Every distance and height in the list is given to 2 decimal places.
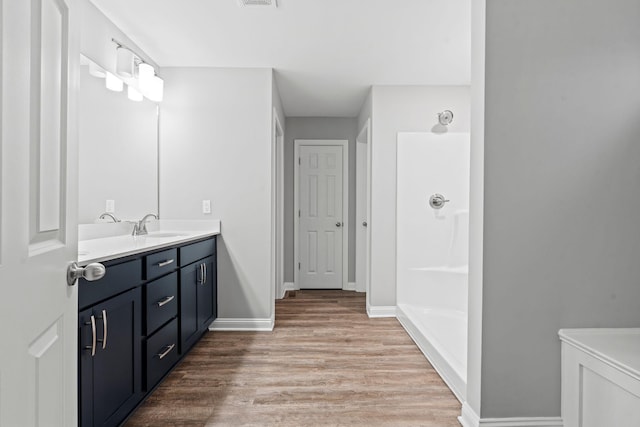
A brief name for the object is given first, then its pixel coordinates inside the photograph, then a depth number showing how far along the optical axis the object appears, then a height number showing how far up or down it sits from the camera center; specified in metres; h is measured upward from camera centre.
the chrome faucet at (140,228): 2.98 -0.15
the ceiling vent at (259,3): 2.40 +1.26
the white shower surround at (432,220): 3.98 -0.08
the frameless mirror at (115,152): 2.42 +0.40
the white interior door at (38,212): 0.70 -0.01
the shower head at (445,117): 3.87 +0.93
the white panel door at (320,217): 5.40 -0.09
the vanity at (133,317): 1.53 -0.55
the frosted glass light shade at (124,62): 2.79 +1.04
